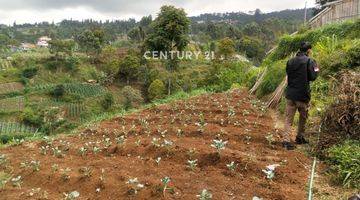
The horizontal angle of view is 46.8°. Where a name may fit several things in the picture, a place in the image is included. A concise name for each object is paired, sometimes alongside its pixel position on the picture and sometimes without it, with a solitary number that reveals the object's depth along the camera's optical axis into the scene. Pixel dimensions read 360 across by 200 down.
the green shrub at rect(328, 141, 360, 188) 5.05
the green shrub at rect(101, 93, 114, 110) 51.47
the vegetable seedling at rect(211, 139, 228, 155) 5.98
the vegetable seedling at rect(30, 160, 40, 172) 6.56
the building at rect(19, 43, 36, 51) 107.65
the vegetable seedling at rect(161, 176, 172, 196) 4.79
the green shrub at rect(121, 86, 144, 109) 50.44
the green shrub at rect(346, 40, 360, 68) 8.96
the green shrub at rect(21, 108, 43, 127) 56.09
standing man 6.82
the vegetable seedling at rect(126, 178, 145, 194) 4.96
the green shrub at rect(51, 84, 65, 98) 68.19
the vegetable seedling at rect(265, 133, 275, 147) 7.04
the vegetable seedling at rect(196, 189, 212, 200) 4.37
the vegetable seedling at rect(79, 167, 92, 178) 5.80
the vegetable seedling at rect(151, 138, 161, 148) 7.05
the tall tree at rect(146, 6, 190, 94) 33.72
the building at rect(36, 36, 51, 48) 124.47
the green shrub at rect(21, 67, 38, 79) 76.62
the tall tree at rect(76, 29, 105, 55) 75.94
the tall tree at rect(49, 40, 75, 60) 76.44
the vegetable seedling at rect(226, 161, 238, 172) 5.45
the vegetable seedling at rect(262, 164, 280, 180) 5.07
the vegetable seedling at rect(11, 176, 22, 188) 5.84
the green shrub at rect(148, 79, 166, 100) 48.16
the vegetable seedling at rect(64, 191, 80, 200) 4.74
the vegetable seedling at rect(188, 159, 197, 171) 5.65
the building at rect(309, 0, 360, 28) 14.18
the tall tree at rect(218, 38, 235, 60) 49.06
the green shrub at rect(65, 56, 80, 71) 76.06
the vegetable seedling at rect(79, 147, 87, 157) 7.42
